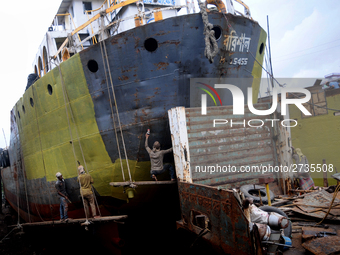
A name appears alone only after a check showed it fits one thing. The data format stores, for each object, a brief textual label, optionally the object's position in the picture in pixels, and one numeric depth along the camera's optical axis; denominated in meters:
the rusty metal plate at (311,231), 4.04
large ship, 6.54
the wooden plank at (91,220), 6.20
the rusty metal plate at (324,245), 3.45
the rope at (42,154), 8.86
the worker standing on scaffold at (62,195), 7.47
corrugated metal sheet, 6.16
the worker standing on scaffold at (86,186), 6.82
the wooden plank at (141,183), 6.05
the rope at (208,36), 6.29
